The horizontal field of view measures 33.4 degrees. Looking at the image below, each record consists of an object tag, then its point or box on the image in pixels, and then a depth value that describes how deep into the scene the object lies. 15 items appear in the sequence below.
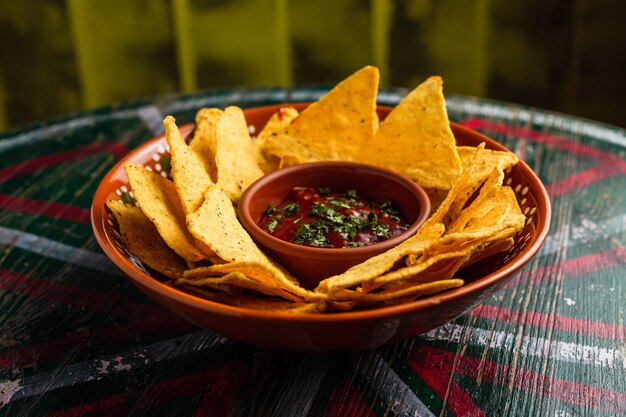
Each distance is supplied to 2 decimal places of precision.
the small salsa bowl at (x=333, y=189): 0.53
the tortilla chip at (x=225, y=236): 0.49
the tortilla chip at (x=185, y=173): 0.55
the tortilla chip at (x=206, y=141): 0.63
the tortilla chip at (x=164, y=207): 0.53
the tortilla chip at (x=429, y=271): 0.48
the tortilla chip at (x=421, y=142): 0.61
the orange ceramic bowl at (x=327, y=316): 0.47
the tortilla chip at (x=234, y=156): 0.61
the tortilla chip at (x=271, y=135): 0.65
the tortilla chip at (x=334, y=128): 0.64
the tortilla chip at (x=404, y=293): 0.47
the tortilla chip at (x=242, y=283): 0.48
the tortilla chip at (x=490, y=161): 0.57
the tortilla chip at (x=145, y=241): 0.54
